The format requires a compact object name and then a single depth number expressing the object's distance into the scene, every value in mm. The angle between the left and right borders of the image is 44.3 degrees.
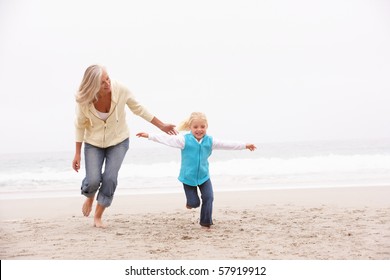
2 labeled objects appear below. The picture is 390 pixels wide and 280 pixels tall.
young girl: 3658
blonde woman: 3445
